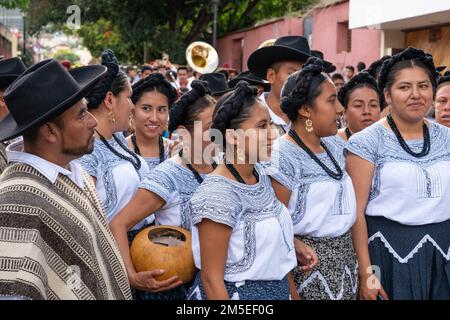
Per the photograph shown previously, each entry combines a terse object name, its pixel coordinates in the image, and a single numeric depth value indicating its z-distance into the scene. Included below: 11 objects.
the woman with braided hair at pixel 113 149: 4.12
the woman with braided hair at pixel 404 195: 4.06
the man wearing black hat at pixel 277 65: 5.46
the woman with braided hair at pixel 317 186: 3.91
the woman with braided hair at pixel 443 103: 5.56
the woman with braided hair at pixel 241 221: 3.34
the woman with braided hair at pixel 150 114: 4.77
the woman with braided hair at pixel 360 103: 5.34
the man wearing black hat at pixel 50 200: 2.71
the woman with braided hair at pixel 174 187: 3.73
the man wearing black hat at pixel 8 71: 5.05
